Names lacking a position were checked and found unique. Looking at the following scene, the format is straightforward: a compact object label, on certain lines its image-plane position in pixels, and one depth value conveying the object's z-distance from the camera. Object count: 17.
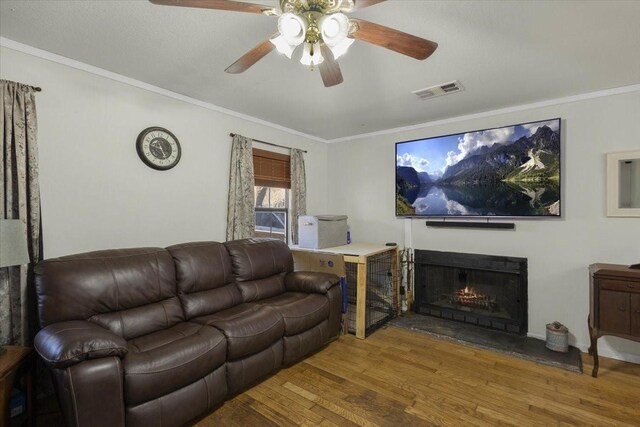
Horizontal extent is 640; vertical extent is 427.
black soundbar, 3.35
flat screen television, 3.11
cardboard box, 3.35
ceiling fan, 1.34
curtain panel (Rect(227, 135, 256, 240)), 3.42
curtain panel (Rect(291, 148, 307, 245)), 4.17
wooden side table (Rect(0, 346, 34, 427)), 1.60
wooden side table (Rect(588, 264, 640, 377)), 2.38
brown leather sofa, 1.57
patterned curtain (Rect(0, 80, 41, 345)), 2.03
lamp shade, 1.69
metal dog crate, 3.57
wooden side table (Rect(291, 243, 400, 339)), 3.22
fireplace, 3.33
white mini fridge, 3.55
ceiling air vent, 2.76
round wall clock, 2.76
